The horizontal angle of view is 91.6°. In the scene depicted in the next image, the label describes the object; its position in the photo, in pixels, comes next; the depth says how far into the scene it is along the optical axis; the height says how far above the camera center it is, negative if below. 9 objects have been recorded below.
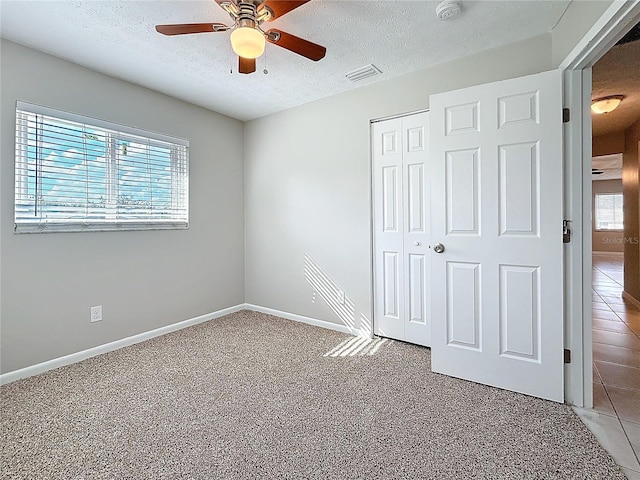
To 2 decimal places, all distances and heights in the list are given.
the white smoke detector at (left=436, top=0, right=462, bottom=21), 1.88 +1.43
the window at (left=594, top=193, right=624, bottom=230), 9.66 +0.88
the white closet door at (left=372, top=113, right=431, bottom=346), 2.84 +0.11
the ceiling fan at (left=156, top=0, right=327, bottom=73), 1.62 +1.18
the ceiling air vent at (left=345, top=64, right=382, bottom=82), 2.71 +1.50
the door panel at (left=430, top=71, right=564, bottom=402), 1.95 +0.04
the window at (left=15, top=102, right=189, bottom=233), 2.35 +0.58
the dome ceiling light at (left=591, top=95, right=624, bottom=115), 3.41 +1.50
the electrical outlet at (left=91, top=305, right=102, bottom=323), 2.71 -0.64
